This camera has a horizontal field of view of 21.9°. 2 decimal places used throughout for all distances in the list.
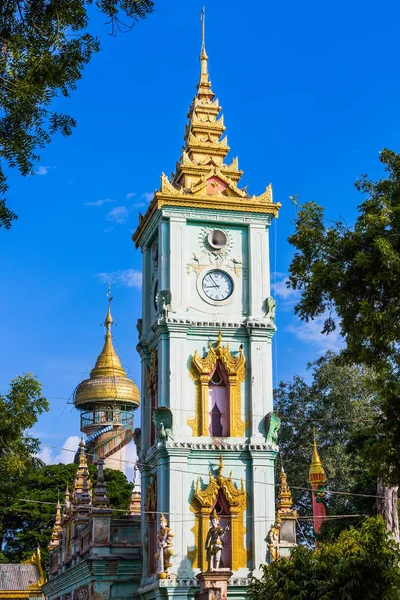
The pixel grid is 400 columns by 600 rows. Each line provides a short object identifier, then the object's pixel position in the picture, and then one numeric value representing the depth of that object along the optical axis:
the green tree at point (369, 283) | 16.03
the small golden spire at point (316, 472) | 38.72
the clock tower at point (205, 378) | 26.84
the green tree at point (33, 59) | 12.36
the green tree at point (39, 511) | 49.97
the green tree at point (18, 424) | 19.73
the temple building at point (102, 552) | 28.30
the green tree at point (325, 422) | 42.03
